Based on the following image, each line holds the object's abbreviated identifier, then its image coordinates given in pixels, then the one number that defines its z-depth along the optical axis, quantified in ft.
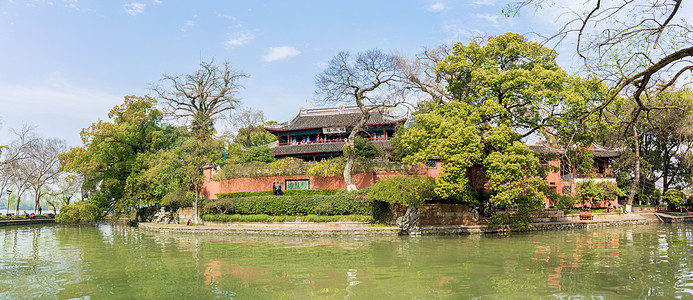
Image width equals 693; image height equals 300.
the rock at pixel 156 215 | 89.81
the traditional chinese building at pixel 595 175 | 102.37
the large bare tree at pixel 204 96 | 115.03
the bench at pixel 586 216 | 81.05
